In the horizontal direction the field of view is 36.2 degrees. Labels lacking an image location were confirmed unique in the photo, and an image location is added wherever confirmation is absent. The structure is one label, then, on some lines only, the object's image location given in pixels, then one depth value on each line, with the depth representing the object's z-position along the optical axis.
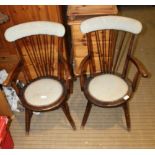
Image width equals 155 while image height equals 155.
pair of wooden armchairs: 1.91
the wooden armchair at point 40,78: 1.92
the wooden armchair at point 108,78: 1.90
